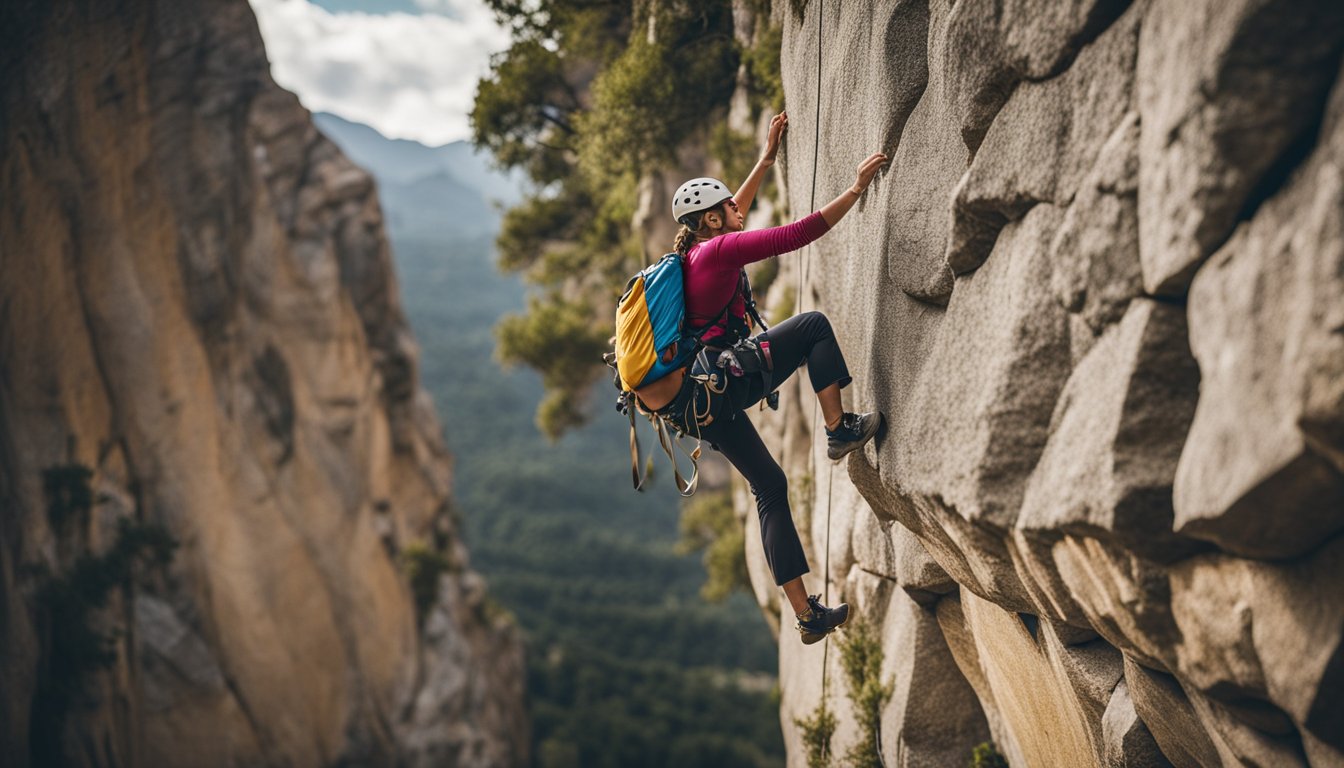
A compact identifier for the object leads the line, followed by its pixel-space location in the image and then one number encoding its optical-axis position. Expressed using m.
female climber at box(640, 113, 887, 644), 6.25
